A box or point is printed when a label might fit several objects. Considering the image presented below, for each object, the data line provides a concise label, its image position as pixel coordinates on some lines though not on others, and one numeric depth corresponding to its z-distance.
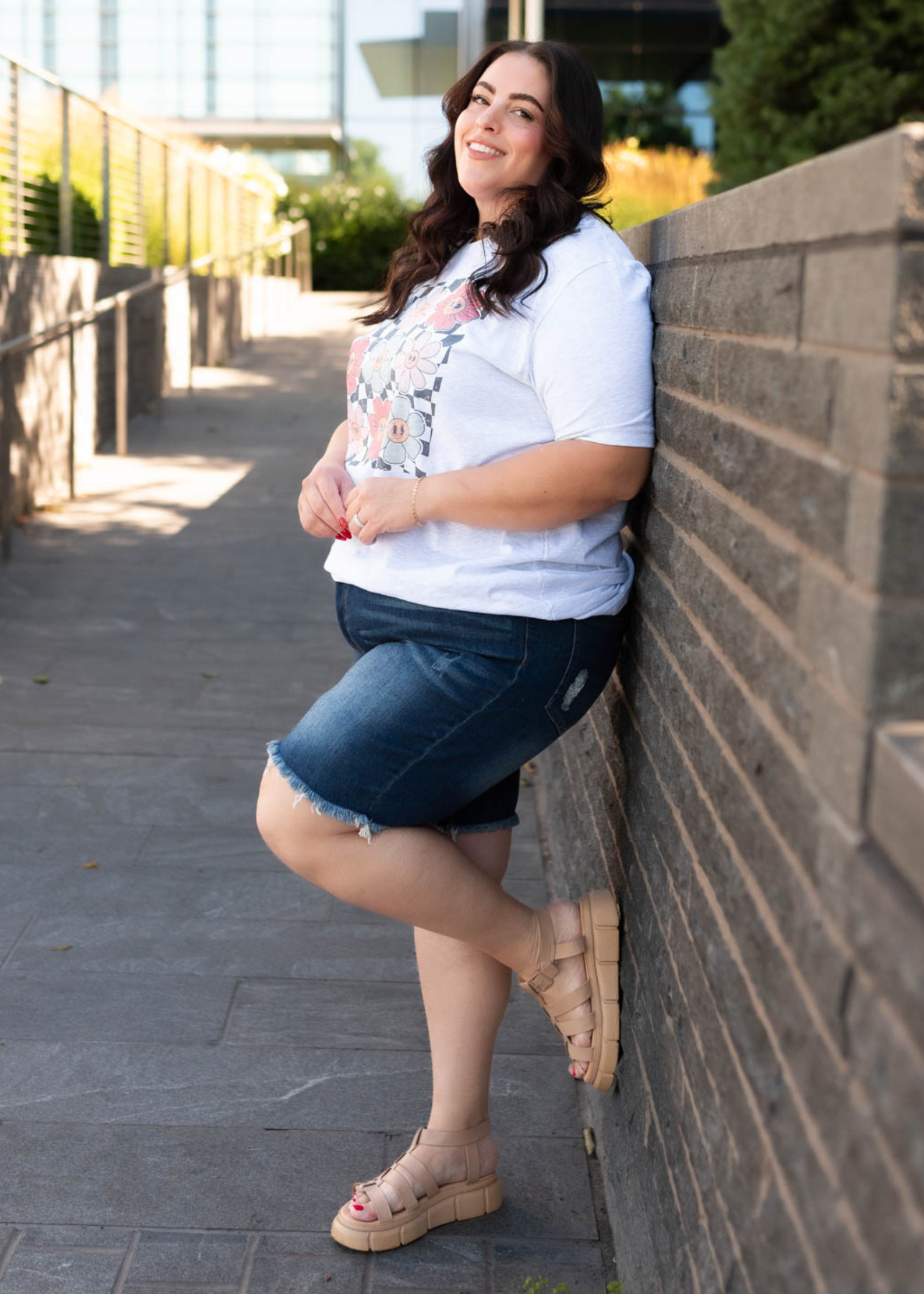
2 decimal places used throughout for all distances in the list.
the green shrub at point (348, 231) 29.91
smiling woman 2.19
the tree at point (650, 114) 23.00
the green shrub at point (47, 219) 10.17
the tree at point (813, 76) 14.02
